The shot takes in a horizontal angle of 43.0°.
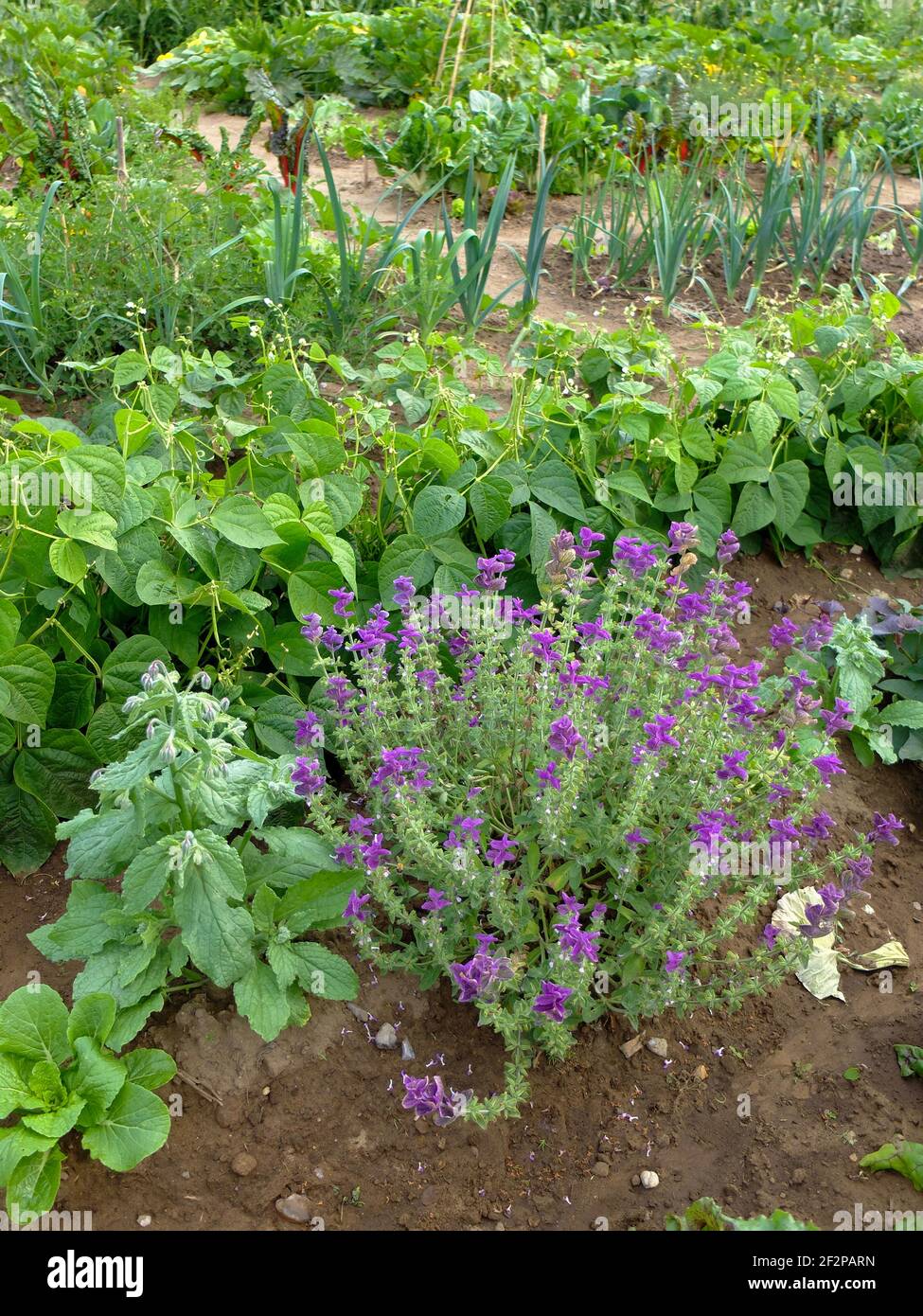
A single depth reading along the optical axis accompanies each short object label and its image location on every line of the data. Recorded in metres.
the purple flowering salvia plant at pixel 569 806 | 2.06
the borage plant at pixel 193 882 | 1.94
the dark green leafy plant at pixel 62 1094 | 1.86
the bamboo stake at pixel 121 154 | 3.82
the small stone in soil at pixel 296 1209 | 1.97
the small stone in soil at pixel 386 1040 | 2.22
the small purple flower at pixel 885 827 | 2.13
